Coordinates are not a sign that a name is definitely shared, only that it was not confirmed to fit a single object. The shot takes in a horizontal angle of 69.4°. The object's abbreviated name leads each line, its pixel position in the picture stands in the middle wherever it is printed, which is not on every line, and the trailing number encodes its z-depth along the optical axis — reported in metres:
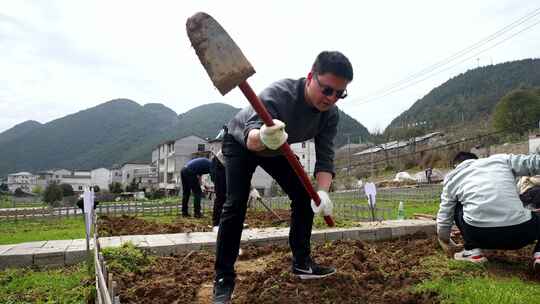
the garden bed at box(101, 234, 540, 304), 2.53
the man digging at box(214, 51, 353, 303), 2.48
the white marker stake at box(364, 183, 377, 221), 7.03
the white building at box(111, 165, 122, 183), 83.04
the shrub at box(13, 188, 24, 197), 58.38
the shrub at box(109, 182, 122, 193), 43.44
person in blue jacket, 9.29
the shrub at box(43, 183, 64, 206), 29.60
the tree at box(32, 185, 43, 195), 65.78
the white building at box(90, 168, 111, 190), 83.05
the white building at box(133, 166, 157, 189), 68.81
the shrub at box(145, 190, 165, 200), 36.33
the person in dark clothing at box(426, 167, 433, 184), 32.02
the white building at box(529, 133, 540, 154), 23.48
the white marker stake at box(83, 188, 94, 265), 3.38
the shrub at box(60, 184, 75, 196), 40.58
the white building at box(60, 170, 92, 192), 83.69
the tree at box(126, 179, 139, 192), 47.97
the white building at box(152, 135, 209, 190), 58.17
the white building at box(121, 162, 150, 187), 79.50
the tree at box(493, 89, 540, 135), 36.38
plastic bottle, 7.35
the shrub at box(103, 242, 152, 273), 3.32
